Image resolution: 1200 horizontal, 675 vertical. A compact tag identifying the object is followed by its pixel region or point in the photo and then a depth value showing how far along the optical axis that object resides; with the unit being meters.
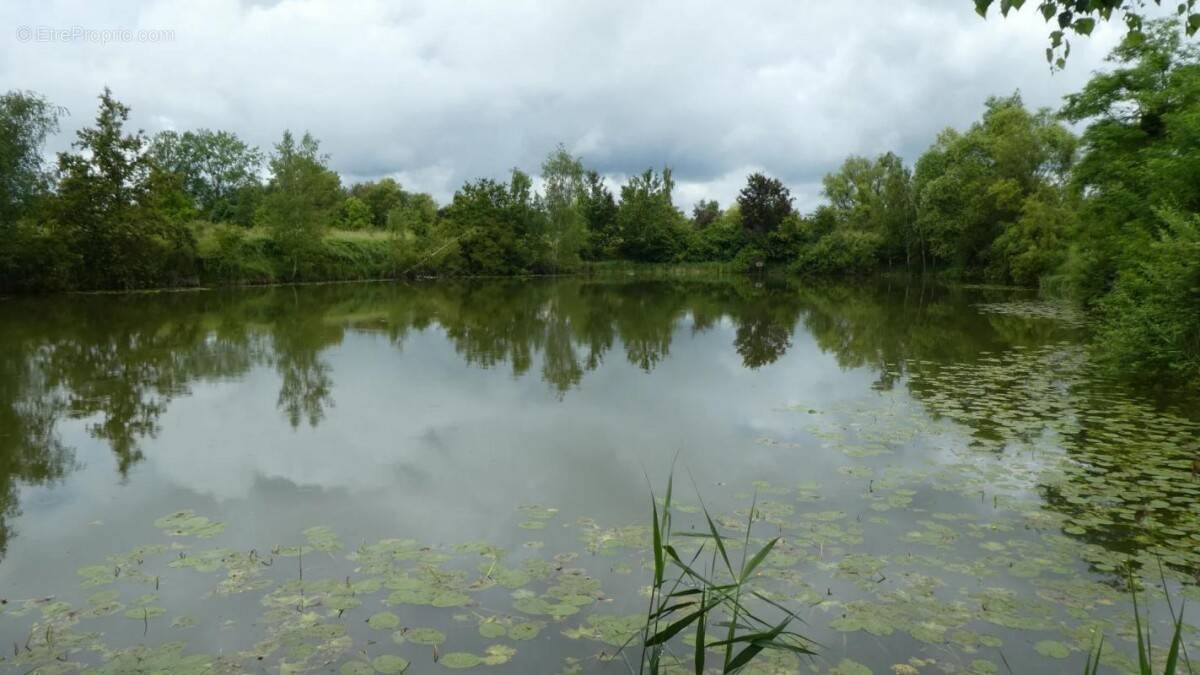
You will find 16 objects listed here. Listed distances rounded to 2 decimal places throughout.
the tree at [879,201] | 52.41
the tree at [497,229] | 50.91
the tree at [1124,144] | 17.08
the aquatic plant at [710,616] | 2.73
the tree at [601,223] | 65.81
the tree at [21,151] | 25.70
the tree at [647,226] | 66.25
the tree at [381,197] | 69.75
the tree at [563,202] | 54.50
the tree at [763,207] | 62.56
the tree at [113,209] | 28.44
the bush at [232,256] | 35.22
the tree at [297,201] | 38.47
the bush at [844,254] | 54.97
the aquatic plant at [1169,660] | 1.89
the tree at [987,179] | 39.44
